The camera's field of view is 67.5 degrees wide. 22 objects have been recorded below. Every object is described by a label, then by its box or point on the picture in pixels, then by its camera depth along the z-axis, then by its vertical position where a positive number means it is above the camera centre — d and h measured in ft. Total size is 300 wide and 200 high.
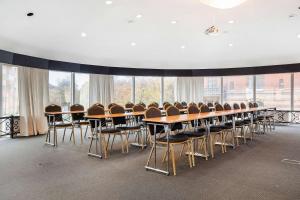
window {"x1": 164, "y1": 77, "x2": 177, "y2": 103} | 38.37 +1.74
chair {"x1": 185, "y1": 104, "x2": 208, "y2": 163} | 13.87 -2.20
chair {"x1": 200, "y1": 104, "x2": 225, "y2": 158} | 15.55 -2.22
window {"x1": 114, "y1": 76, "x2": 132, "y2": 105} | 34.55 +1.57
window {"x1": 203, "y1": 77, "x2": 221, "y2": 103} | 37.99 +1.55
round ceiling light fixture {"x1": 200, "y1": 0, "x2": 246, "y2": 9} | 12.33 +5.30
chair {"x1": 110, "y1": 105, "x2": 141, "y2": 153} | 16.62 -1.67
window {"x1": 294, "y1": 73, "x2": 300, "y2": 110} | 32.09 +0.90
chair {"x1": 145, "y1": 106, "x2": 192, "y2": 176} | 12.13 -2.18
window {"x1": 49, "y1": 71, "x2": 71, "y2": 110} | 28.02 +1.48
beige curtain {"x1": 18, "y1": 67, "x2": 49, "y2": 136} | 23.41 +0.16
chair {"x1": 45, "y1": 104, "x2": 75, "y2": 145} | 18.64 -1.83
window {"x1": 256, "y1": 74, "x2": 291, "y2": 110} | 32.96 +1.13
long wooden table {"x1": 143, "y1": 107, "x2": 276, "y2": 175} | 11.65 -1.27
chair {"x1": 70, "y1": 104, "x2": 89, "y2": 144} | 20.43 -1.67
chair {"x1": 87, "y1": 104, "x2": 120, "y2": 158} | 15.30 -1.96
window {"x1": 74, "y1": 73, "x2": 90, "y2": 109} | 30.78 +1.46
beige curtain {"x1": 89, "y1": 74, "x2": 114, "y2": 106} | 31.50 +1.50
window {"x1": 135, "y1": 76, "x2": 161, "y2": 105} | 36.52 +1.62
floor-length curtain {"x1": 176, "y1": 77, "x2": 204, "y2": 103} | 37.78 +1.90
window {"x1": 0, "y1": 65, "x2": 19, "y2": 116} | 22.65 +0.96
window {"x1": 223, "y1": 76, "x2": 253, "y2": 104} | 35.65 +1.49
